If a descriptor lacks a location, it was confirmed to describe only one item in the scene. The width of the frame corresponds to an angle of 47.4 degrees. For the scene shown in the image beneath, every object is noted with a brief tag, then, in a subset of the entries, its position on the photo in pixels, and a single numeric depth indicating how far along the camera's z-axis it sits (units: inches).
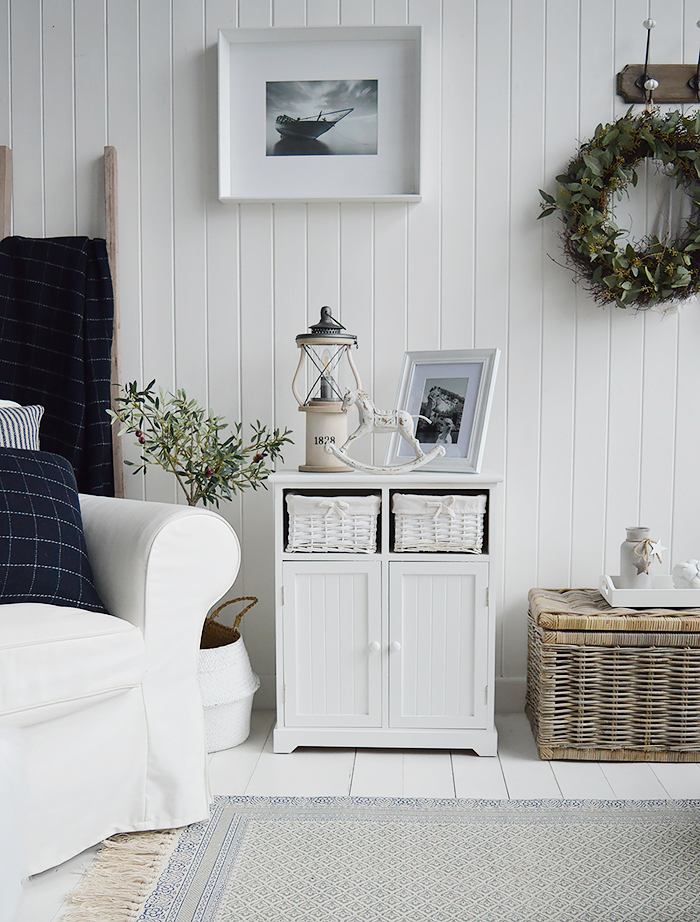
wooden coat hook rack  92.8
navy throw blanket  95.4
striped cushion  76.0
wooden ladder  96.2
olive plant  87.2
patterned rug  56.7
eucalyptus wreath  89.6
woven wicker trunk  82.0
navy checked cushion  63.7
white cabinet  83.6
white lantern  87.7
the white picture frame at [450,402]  88.1
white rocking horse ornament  85.8
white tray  83.8
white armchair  57.1
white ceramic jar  84.7
